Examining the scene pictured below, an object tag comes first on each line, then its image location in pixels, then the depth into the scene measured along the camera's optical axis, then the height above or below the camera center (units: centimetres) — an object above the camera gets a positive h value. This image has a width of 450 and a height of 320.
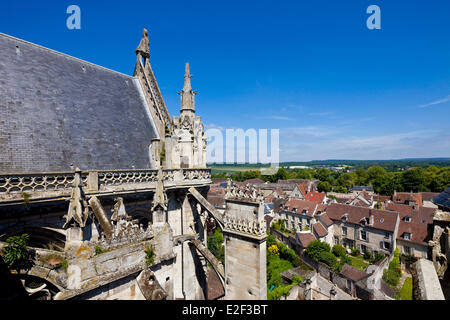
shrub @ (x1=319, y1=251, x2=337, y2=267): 3303 -1457
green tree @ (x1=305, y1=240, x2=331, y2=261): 3434 -1375
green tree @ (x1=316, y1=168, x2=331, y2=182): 12075 -740
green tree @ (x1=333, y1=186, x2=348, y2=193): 9676 -1241
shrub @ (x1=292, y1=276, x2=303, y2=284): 2745 -1473
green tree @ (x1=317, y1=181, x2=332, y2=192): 9610 -1094
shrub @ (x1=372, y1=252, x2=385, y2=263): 3621 -1574
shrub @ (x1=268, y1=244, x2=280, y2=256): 3838 -1539
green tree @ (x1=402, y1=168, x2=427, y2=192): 8444 -745
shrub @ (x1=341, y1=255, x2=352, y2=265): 3588 -1611
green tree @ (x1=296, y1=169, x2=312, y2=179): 13050 -793
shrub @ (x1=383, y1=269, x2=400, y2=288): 2950 -1580
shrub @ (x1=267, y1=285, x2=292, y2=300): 2387 -1462
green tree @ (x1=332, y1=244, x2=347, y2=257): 3812 -1561
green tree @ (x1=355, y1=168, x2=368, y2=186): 12158 -919
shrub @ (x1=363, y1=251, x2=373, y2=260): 3803 -1624
